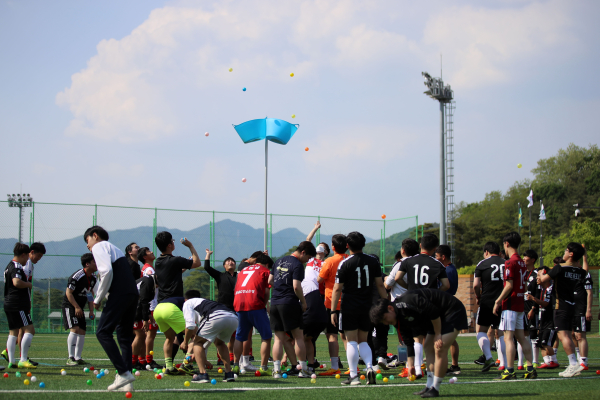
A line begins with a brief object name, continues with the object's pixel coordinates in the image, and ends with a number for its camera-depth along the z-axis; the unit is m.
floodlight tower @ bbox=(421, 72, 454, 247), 33.56
